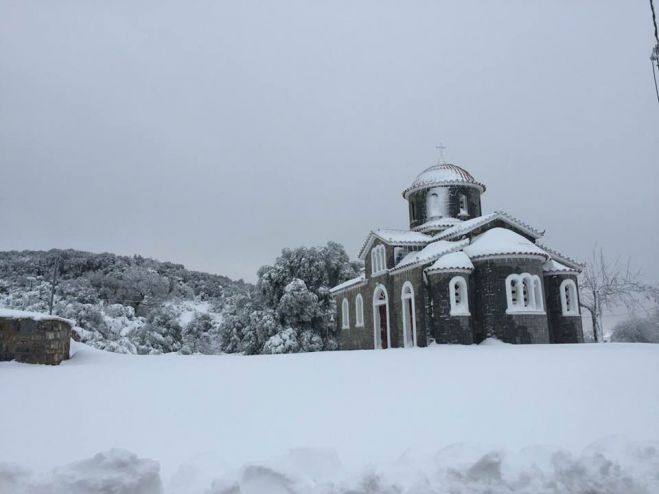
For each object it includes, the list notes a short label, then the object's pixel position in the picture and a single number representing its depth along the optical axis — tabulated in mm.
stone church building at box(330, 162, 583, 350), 19609
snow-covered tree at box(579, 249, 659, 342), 28977
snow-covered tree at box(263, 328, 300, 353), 30250
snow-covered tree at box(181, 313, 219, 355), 40062
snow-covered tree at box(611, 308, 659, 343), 33234
